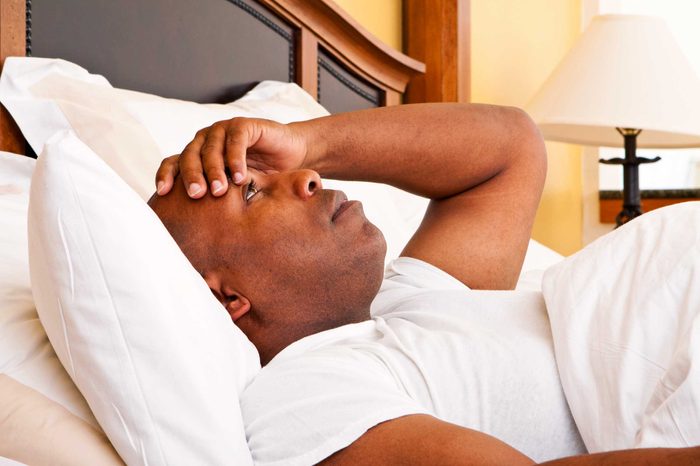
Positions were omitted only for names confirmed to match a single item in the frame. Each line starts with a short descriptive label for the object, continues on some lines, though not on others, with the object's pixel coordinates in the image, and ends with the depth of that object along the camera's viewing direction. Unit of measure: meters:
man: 1.22
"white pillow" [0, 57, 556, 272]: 1.65
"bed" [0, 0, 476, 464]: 1.21
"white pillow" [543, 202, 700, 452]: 1.22
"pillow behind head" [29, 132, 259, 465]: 1.18
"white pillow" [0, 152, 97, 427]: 1.24
